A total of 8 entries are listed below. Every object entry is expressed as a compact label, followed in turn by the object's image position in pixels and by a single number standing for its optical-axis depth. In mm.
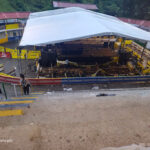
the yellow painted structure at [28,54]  17091
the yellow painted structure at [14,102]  7392
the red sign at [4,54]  17031
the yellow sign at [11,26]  24109
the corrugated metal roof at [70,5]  37438
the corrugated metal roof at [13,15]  23656
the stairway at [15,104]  6404
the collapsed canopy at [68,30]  10023
